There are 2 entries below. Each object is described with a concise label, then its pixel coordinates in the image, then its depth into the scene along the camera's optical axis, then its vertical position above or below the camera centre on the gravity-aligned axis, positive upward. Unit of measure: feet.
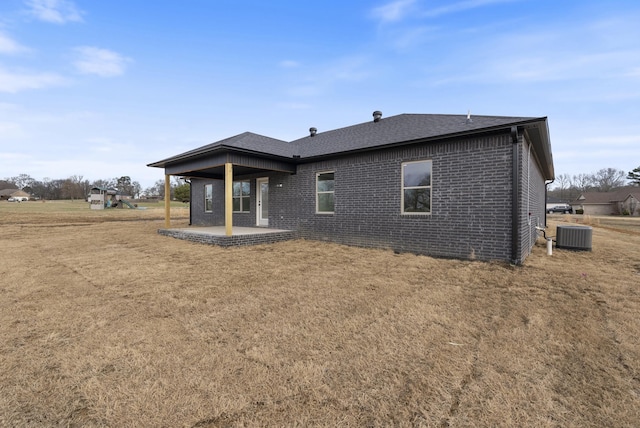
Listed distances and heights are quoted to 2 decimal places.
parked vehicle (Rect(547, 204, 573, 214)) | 156.50 -1.19
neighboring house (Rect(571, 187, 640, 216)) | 136.67 +2.65
